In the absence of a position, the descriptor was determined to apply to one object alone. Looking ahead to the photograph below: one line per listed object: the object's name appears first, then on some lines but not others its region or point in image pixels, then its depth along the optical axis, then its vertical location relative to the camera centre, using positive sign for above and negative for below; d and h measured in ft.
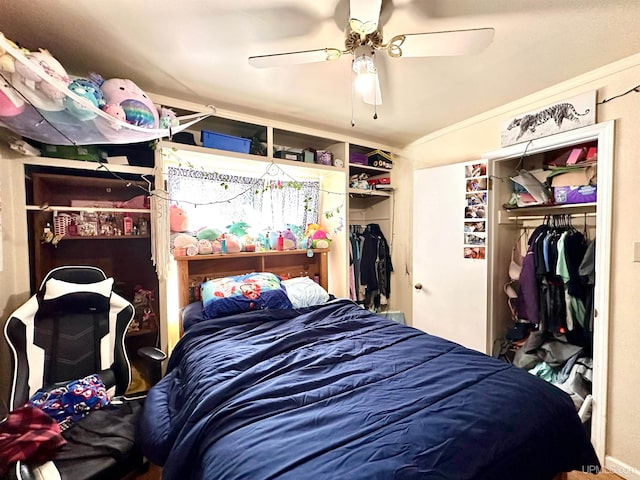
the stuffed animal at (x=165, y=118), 5.53 +2.20
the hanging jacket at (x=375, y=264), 10.82 -1.31
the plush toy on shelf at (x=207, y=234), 7.95 -0.08
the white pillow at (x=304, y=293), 7.94 -1.78
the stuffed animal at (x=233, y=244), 8.18 -0.37
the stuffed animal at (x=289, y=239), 9.22 -0.29
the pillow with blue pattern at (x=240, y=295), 6.98 -1.63
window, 8.05 +0.98
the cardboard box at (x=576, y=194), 6.54 +0.78
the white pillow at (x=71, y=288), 5.13 -1.03
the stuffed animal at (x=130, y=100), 4.67 +2.21
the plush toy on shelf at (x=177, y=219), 7.71 +0.34
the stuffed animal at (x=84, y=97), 4.10 +2.01
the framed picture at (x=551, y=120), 6.10 +2.51
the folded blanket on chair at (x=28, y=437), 3.36 -2.56
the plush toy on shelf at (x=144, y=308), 6.98 -1.86
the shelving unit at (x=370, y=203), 10.62 +1.06
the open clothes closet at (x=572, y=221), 5.90 +0.14
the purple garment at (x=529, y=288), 7.50 -1.58
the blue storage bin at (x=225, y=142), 7.41 +2.35
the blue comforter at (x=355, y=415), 2.94 -2.27
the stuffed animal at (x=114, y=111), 4.58 +1.95
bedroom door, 8.18 -1.16
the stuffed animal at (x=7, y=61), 3.29 +2.00
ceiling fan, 3.85 +2.69
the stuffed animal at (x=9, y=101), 3.57 +1.71
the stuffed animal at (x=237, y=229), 8.64 +0.06
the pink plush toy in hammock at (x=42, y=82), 3.53 +1.91
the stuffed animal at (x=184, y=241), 7.55 -0.25
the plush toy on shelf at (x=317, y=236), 9.74 -0.22
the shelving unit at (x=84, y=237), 5.80 -0.07
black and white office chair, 3.89 -2.16
